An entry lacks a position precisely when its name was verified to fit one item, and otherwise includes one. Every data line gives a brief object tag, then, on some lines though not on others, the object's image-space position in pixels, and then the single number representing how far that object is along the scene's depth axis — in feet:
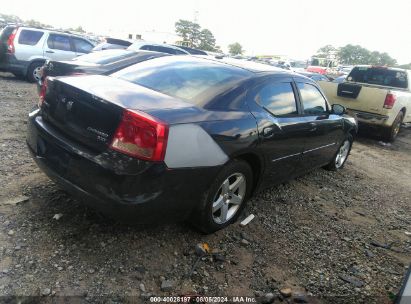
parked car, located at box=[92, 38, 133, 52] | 37.66
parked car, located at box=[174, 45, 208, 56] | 47.21
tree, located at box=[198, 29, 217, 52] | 286.25
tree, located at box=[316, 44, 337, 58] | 375.86
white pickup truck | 27.86
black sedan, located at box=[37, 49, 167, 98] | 20.97
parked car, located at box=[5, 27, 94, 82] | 34.83
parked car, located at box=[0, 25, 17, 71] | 34.40
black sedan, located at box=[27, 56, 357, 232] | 8.77
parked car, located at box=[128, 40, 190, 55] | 38.09
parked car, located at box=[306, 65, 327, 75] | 108.99
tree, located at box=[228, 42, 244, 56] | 267.55
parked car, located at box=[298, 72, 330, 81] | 50.31
